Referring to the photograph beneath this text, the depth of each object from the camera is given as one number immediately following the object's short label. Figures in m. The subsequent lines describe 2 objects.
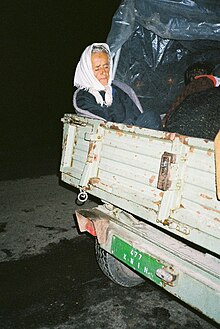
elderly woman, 3.21
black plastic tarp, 3.62
